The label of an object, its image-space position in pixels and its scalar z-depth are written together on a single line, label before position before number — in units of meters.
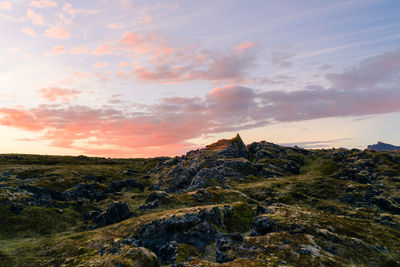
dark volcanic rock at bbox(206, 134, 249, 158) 144.12
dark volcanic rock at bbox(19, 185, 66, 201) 82.88
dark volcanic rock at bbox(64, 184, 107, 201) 91.94
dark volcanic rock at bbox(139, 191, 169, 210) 70.44
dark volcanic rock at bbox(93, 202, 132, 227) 64.56
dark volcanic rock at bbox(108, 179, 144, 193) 107.69
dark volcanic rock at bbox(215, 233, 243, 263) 35.15
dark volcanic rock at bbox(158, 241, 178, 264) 37.66
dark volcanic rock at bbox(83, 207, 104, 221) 73.60
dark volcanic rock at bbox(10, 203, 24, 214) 65.38
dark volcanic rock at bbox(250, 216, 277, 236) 44.02
